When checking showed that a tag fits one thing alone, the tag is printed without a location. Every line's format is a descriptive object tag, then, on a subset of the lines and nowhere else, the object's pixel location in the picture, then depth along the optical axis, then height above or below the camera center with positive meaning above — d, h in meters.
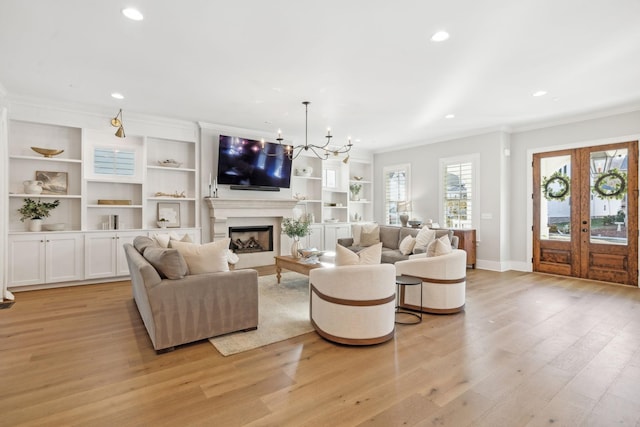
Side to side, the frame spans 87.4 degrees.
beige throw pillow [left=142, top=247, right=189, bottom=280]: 2.88 -0.43
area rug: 3.00 -1.12
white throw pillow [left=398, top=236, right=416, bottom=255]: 5.51 -0.49
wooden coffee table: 4.43 -0.69
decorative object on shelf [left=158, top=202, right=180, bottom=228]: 6.04 +0.03
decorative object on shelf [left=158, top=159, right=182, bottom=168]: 5.95 +0.92
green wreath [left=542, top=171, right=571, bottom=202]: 5.85 +0.51
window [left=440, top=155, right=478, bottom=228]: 6.83 +0.52
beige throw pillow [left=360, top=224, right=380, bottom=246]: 6.45 -0.39
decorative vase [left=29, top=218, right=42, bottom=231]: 4.89 -0.14
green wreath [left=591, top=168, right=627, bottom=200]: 5.25 +0.48
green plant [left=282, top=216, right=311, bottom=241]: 5.21 -0.22
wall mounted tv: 6.30 +1.01
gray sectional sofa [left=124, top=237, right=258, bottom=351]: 2.80 -0.79
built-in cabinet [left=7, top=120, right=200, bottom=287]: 4.93 +0.33
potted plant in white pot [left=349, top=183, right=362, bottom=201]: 8.70 +0.65
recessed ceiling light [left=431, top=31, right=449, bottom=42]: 3.00 +1.63
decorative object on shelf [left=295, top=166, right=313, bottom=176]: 7.63 +1.00
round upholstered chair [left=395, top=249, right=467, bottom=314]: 3.76 -0.76
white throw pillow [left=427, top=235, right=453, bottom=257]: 3.95 -0.39
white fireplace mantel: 6.22 +0.10
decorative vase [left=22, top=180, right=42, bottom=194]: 4.91 +0.41
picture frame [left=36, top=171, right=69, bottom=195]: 5.15 +0.52
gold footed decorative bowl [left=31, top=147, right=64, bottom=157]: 4.93 +0.95
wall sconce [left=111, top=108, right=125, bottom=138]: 5.03 +1.35
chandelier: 4.94 +1.63
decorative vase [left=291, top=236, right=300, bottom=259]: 4.92 -0.52
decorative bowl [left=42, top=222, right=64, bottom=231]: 5.05 -0.19
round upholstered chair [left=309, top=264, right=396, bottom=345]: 2.92 -0.78
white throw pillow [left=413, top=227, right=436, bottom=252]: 5.31 -0.37
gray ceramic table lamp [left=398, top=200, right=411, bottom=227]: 7.40 +0.14
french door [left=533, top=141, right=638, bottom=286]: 5.21 +0.05
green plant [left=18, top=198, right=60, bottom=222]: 4.92 +0.08
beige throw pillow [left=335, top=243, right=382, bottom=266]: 3.06 -0.38
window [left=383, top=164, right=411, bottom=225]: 8.22 +0.66
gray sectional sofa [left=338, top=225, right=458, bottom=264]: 5.44 -0.48
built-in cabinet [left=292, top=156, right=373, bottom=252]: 7.90 +0.55
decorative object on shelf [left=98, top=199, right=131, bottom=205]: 5.49 +0.21
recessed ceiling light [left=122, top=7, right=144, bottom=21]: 2.68 +1.64
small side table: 3.52 -0.71
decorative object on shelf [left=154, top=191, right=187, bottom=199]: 5.93 +0.37
